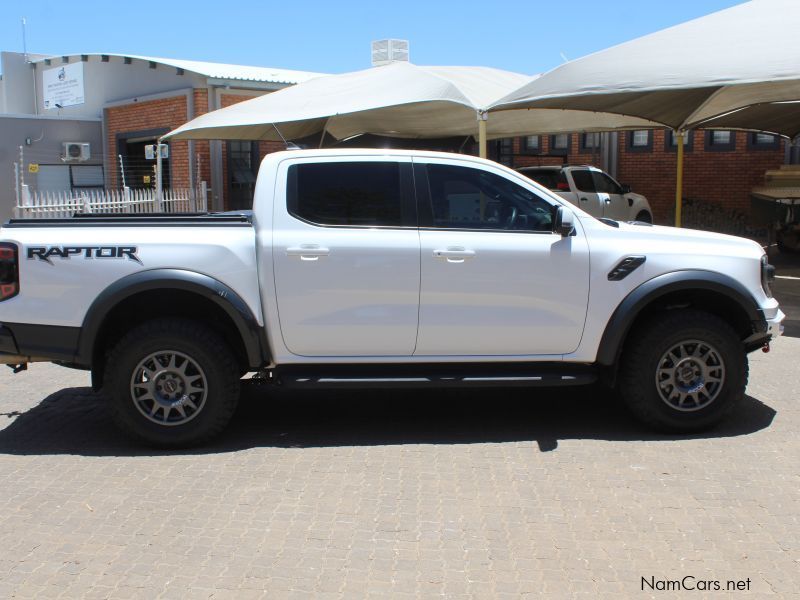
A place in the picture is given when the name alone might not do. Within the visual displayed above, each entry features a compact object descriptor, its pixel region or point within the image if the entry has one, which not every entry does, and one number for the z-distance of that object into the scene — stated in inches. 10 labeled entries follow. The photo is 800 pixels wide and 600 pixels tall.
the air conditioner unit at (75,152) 824.9
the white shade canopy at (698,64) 372.2
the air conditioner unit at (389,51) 792.3
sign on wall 865.8
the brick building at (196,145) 726.5
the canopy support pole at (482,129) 440.6
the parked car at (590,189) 663.8
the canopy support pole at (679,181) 500.4
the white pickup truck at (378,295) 204.1
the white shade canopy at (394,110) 488.1
